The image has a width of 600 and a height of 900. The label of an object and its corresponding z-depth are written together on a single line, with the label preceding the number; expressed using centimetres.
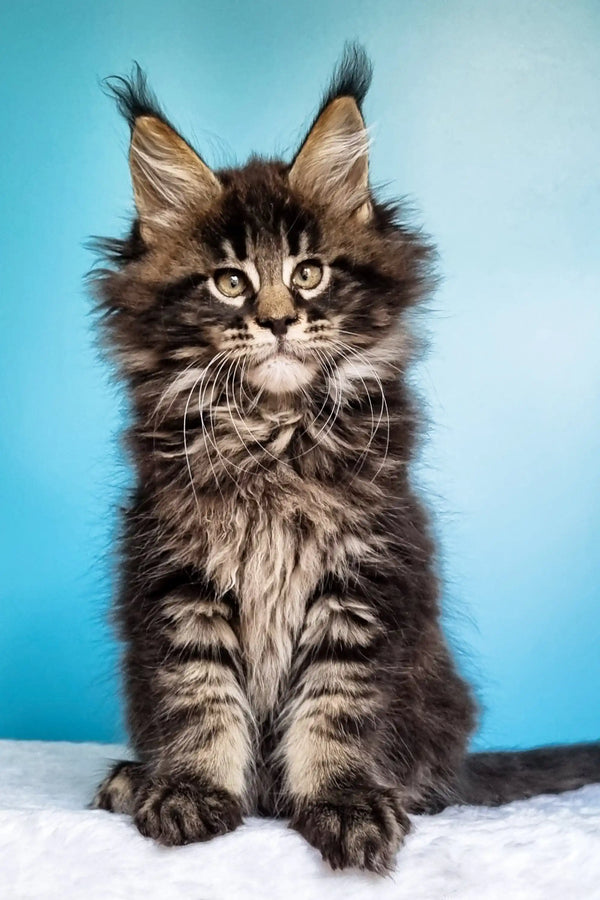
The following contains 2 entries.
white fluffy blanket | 45
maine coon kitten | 51
